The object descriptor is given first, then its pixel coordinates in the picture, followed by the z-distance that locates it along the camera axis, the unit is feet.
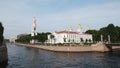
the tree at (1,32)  76.57
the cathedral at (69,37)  224.54
